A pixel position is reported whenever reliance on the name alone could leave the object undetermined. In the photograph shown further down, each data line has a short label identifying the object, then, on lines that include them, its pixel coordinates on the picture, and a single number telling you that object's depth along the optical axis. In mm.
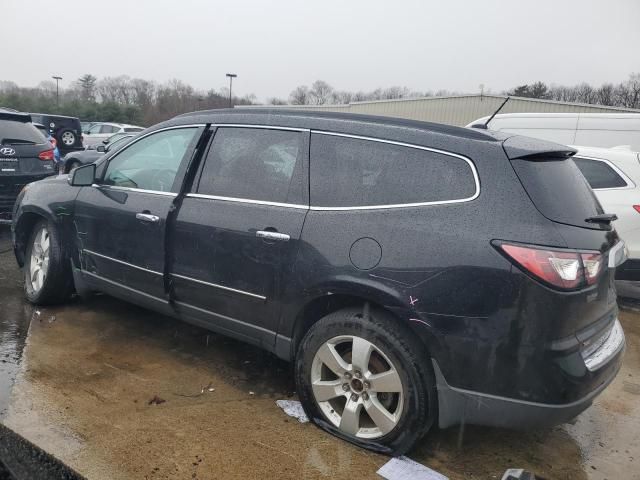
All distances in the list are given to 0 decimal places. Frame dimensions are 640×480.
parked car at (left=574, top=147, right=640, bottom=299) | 5195
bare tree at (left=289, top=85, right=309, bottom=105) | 72438
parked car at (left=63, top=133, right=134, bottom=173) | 12141
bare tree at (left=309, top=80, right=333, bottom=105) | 75106
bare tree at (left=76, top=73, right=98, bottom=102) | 70438
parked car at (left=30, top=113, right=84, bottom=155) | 16281
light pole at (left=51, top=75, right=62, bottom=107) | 53450
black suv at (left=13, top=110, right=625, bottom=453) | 2223
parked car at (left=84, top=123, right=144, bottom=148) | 19312
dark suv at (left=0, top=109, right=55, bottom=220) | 6953
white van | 8734
